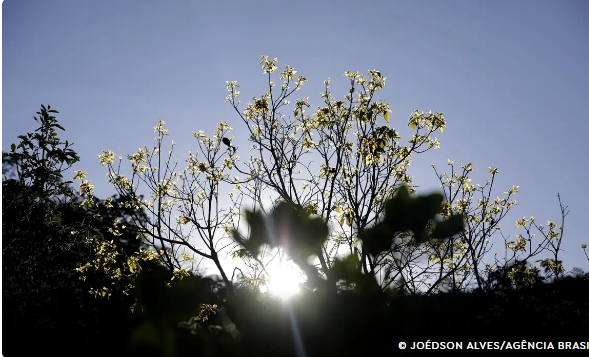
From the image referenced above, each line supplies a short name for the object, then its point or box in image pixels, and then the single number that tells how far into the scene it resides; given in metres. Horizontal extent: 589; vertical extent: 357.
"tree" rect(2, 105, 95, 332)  4.81
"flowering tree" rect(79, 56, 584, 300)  6.98
